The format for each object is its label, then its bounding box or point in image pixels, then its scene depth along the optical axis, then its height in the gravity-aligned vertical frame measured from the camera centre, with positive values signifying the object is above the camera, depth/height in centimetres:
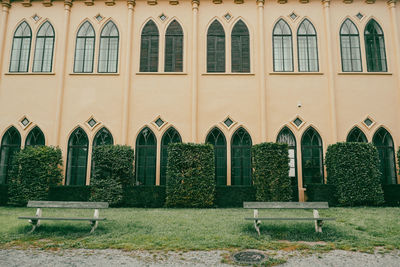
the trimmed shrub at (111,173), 1175 +32
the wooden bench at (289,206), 688 -54
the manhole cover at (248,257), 495 -128
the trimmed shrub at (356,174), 1141 +35
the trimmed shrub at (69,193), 1205 -50
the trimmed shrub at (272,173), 1144 +36
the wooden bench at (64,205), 711 -59
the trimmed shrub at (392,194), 1178 -42
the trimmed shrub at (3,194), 1217 -56
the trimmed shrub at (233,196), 1175 -54
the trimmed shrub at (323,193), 1169 -40
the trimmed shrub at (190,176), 1145 +22
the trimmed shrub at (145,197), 1179 -62
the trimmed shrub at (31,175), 1184 +21
